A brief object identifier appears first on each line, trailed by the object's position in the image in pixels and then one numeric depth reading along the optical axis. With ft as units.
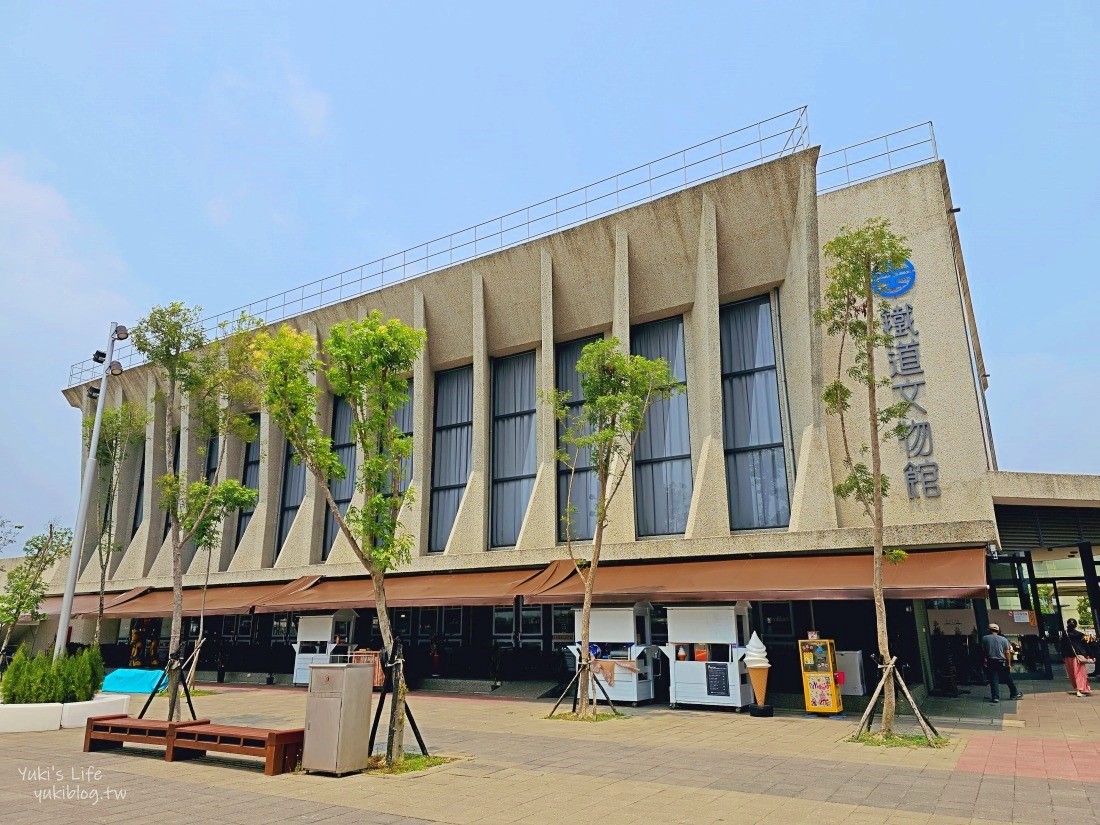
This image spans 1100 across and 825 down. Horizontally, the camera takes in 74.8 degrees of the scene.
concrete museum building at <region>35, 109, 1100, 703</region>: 56.18
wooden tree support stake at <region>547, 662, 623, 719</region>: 51.51
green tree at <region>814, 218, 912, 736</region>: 41.68
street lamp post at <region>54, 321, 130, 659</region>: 55.06
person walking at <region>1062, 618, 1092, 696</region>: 59.21
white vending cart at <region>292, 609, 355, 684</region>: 75.61
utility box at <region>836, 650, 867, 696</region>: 53.26
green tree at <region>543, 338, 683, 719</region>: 55.11
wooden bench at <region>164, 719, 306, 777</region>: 31.53
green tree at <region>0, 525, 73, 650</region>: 86.17
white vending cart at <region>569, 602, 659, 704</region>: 57.31
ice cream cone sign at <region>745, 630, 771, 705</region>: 51.80
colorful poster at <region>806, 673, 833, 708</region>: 49.78
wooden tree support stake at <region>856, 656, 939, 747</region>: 37.70
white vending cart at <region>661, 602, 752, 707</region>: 53.36
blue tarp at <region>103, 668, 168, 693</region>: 68.90
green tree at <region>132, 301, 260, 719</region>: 55.11
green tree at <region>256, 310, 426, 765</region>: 36.04
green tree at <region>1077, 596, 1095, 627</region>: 112.57
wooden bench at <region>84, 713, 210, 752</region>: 35.50
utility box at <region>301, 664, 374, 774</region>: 30.96
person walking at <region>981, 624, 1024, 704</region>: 53.98
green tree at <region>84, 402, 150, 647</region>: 98.27
